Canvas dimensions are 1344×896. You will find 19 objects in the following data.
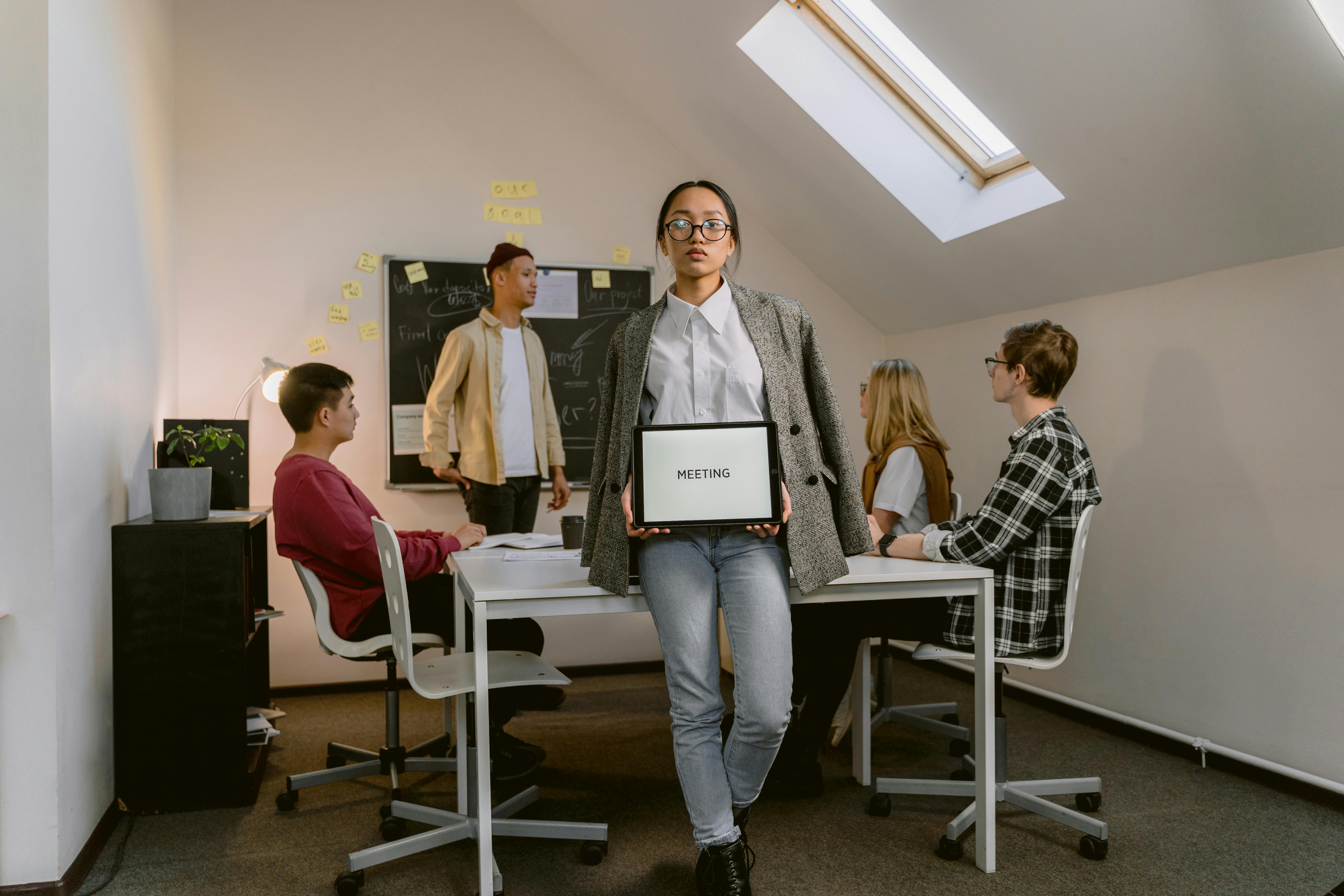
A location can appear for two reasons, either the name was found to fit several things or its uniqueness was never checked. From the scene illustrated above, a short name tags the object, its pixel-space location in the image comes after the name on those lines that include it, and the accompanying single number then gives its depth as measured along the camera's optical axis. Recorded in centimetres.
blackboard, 383
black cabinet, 237
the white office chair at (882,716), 260
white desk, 183
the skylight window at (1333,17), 193
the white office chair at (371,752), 238
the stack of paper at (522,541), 263
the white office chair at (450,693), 198
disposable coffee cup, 248
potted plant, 243
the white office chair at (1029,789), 212
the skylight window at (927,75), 322
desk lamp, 328
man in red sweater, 237
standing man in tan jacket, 350
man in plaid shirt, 218
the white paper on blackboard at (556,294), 403
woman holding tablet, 176
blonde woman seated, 247
